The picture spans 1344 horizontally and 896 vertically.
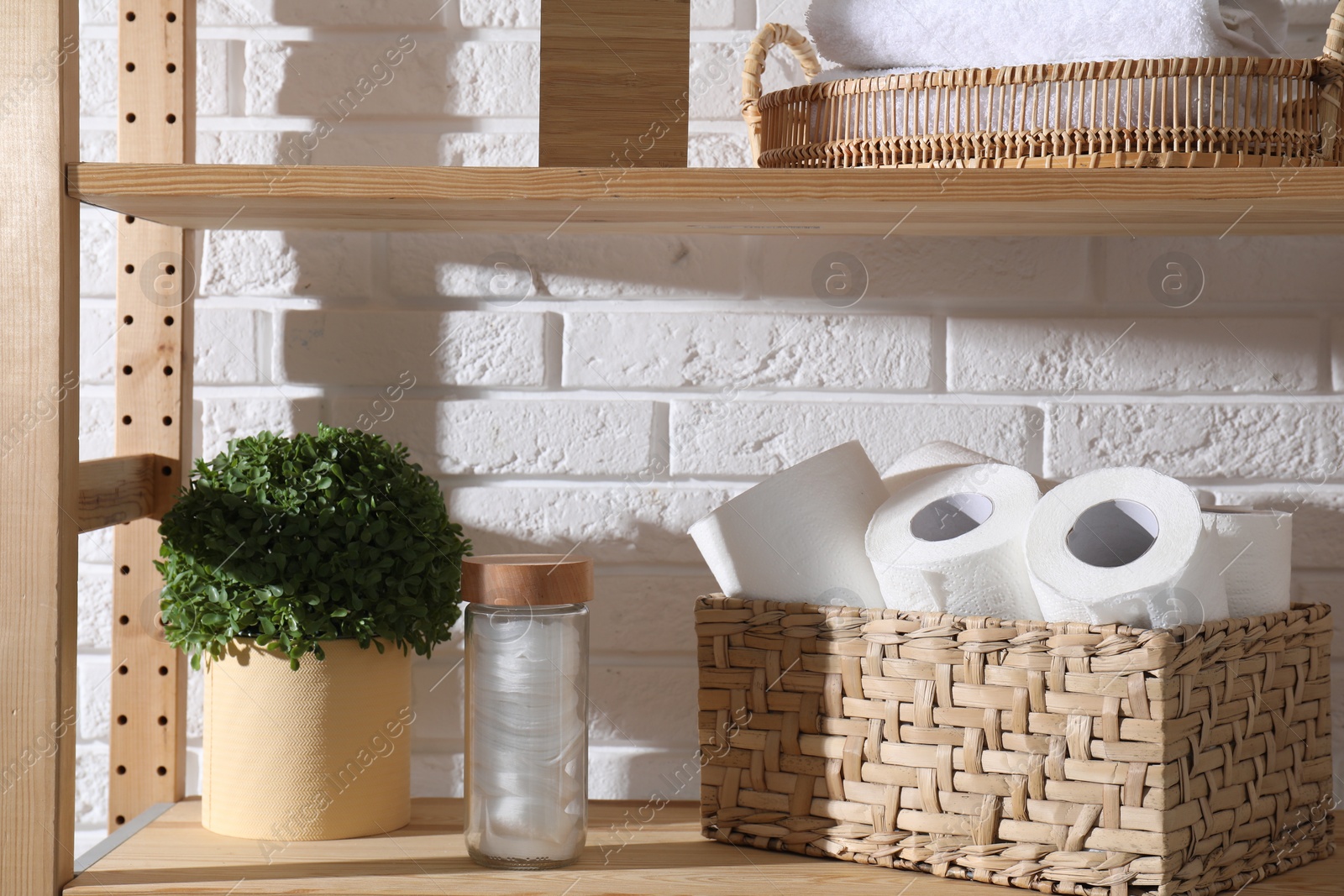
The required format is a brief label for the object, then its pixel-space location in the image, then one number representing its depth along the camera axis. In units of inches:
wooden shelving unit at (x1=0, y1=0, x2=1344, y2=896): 66.1
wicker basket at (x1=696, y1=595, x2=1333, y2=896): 65.5
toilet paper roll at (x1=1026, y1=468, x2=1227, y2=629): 65.1
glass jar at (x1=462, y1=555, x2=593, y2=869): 67.9
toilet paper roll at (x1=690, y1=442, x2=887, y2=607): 68.9
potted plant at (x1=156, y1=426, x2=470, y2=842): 69.4
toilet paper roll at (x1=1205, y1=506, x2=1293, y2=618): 67.8
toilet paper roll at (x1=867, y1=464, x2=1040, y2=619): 66.7
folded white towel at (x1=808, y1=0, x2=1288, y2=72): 67.1
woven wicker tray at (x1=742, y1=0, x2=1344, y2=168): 66.6
